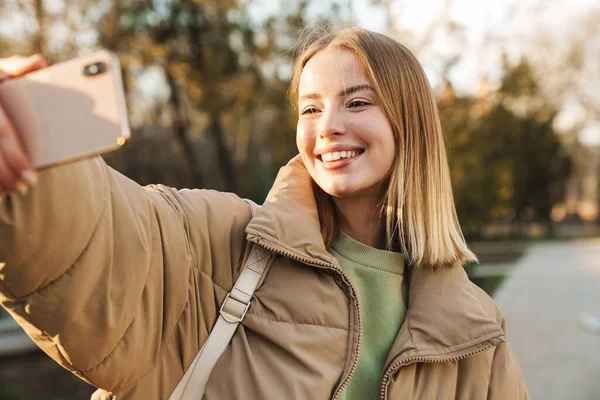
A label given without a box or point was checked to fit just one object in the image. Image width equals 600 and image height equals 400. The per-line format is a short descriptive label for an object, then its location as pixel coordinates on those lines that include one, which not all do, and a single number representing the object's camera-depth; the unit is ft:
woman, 3.82
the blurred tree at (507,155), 35.29
